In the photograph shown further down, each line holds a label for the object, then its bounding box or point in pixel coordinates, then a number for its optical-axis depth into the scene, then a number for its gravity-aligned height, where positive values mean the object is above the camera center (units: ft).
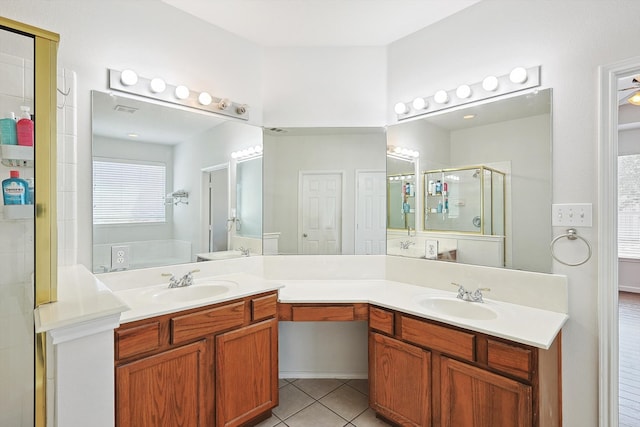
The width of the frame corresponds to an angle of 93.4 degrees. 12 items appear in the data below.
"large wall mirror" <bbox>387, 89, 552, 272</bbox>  5.71 +0.57
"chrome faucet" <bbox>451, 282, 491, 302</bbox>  6.02 -1.66
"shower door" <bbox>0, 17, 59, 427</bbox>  2.98 -0.26
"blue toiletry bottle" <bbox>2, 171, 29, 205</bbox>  3.46 +0.26
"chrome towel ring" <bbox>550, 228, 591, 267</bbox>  5.16 -0.47
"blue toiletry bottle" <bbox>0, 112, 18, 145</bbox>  3.39 +0.93
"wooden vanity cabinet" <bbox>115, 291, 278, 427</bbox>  4.64 -2.69
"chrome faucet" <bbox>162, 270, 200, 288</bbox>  6.34 -1.45
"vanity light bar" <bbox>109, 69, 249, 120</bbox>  5.94 +2.62
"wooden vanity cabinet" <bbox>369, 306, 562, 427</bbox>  4.52 -2.78
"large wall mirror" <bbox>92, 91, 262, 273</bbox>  5.86 +0.62
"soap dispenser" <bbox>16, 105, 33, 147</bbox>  3.13 +0.90
